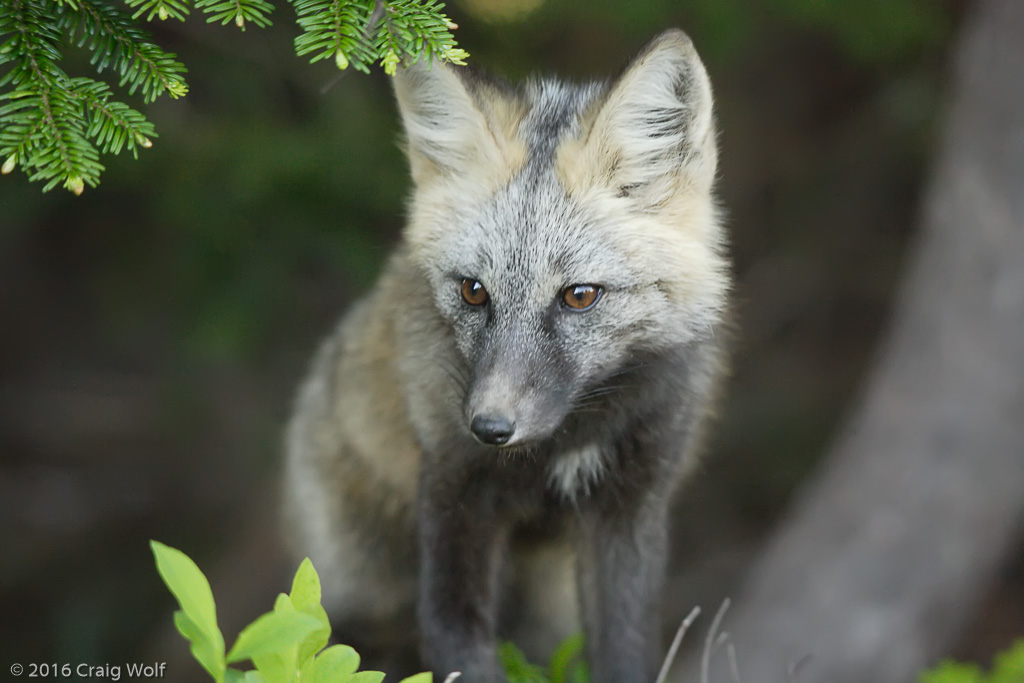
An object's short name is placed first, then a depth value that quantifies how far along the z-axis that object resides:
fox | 5.37
